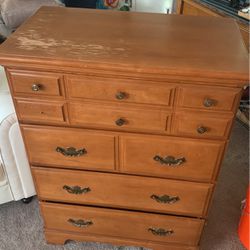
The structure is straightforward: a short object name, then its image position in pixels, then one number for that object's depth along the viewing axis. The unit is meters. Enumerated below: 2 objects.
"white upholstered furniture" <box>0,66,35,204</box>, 1.21
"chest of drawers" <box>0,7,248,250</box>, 0.82
